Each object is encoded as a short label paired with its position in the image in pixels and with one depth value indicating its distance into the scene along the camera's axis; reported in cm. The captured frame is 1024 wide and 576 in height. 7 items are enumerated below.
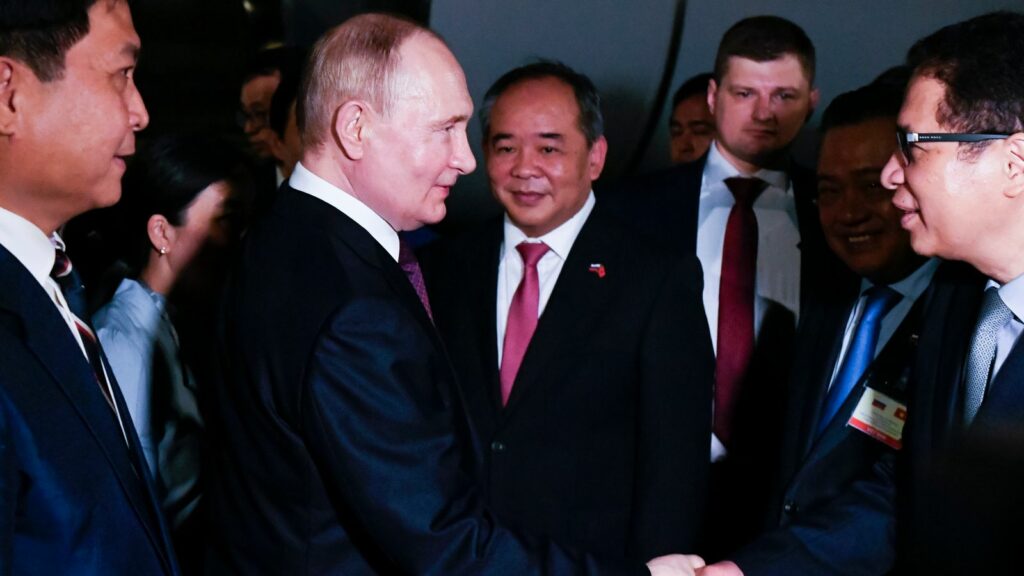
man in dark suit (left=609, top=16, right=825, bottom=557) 274
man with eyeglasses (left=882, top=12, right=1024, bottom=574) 150
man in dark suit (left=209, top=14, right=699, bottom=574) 140
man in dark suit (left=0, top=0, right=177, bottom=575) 129
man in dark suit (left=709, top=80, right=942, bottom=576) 193
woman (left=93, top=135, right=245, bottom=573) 209
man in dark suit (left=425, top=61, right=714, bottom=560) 230
